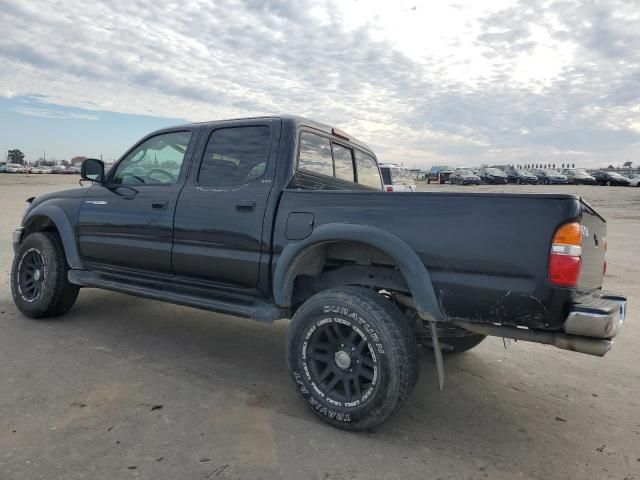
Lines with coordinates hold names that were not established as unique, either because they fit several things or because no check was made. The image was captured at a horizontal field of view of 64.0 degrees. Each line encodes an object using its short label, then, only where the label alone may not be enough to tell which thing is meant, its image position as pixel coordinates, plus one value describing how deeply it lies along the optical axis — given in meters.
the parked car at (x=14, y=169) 67.88
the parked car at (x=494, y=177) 47.72
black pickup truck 2.63
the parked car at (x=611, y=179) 43.56
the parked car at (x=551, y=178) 46.84
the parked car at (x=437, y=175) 51.34
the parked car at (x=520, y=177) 47.31
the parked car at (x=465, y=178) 45.34
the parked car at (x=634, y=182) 42.20
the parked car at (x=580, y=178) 45.53
